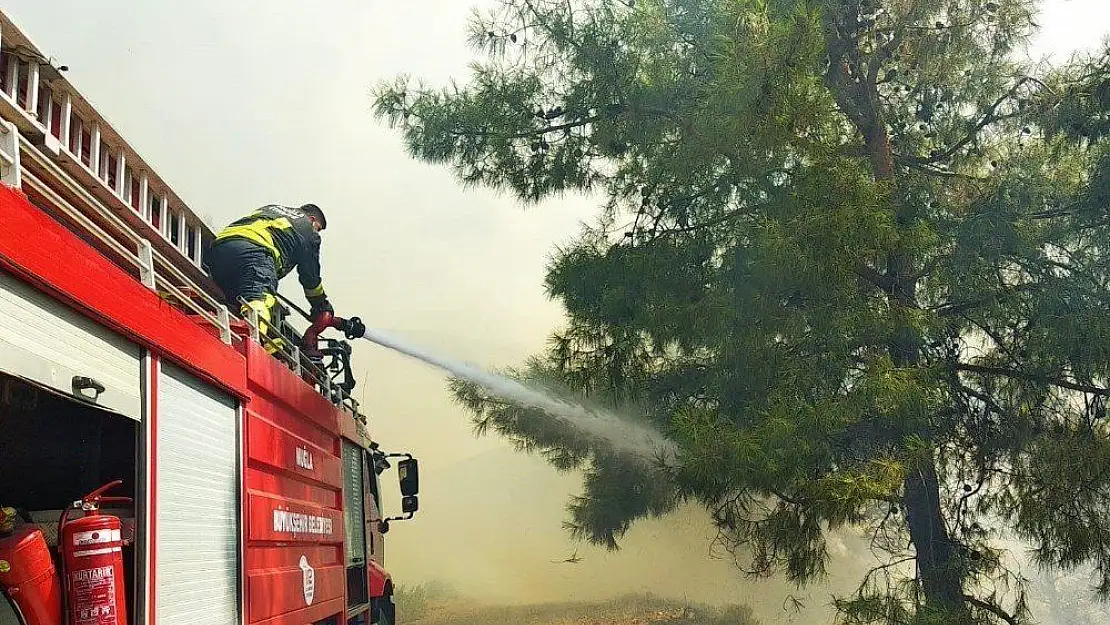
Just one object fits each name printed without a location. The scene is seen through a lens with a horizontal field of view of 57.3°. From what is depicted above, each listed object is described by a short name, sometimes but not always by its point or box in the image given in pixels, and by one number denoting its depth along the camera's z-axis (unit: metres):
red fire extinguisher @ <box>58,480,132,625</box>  2.51
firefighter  5.41
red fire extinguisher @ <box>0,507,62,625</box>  2.37
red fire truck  2.36
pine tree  6.38
